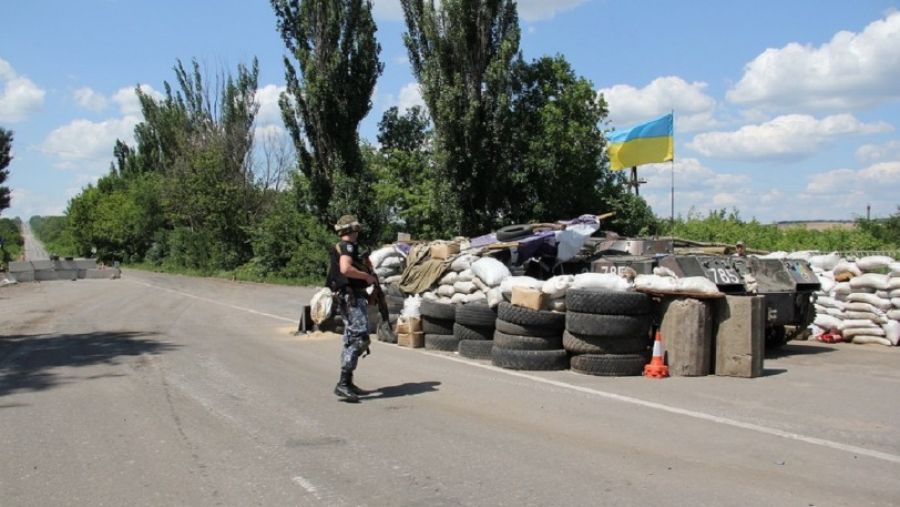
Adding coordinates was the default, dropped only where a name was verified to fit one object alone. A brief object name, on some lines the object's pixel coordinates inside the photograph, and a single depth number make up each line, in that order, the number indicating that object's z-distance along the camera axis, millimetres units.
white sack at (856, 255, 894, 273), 13055
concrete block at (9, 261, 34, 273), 39219
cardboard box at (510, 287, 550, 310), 9688
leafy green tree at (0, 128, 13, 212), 64812
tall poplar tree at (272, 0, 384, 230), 31656
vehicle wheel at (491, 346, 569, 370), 9500
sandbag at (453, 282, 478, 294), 12078
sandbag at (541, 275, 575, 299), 9844
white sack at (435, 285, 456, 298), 12430
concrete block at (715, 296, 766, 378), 8898
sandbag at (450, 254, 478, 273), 12648
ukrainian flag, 24375
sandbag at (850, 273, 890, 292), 12508
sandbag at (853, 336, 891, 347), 12445
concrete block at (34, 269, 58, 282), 40438
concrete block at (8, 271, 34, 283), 38644
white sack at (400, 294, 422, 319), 12203
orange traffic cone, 9016
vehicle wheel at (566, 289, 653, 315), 9172
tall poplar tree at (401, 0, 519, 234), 25281
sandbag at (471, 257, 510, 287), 11562
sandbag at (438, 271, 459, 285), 12568
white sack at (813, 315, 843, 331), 13141
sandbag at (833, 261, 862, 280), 13258
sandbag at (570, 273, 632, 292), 9828
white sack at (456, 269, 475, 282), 12245
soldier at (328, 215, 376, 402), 7746
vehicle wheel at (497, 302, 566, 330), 9523
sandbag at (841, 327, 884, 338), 12572
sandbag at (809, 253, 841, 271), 14258
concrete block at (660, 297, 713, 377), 9016
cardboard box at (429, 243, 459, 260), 13156
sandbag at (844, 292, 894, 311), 12547
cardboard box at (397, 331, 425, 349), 12039
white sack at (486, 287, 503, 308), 10672
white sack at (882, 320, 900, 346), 12297
